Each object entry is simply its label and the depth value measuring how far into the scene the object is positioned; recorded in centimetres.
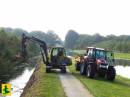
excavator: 2581
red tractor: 2133
